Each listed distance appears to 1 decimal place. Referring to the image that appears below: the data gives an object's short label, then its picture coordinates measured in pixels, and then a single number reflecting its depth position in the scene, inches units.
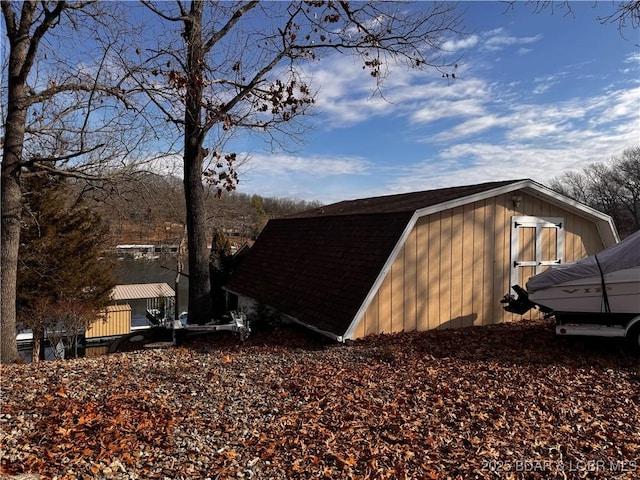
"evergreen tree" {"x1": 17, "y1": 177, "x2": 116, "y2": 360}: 555.5
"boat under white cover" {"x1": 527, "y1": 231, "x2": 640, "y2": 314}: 233.5
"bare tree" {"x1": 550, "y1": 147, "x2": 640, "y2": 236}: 1895.9
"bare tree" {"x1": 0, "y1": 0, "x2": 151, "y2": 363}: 272.2
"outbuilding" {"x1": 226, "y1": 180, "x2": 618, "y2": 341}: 284.8
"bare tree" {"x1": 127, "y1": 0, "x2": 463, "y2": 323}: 320.2
